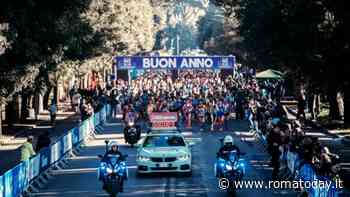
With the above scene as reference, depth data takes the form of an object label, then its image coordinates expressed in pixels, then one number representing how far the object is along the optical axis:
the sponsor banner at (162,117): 37.88
